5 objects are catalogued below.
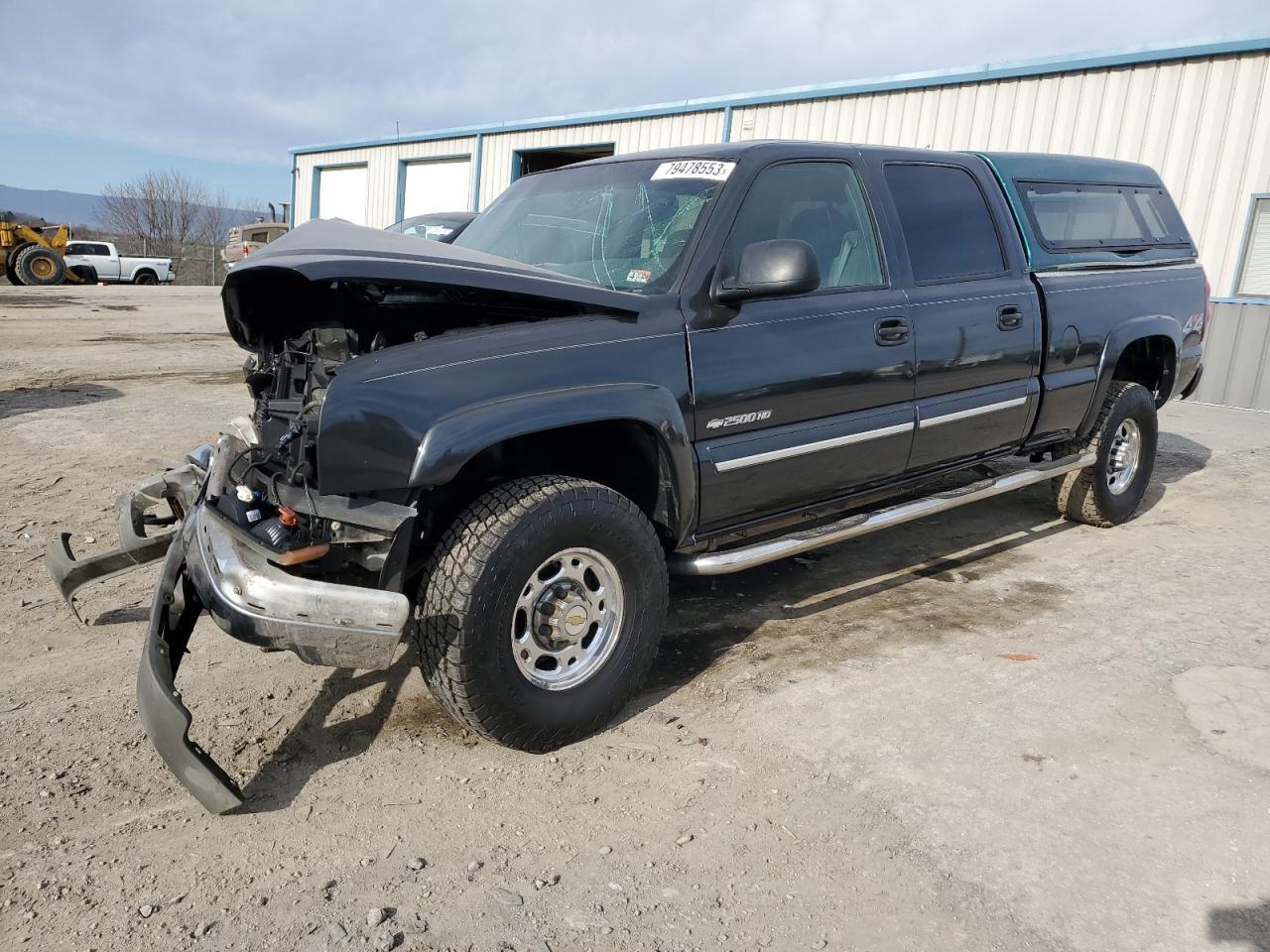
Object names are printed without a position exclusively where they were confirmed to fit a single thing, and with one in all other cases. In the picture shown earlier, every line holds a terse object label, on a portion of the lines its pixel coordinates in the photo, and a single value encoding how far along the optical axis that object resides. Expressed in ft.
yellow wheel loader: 90.74
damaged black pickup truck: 9.23
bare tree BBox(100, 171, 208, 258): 202.80
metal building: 35.24
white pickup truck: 105.29
